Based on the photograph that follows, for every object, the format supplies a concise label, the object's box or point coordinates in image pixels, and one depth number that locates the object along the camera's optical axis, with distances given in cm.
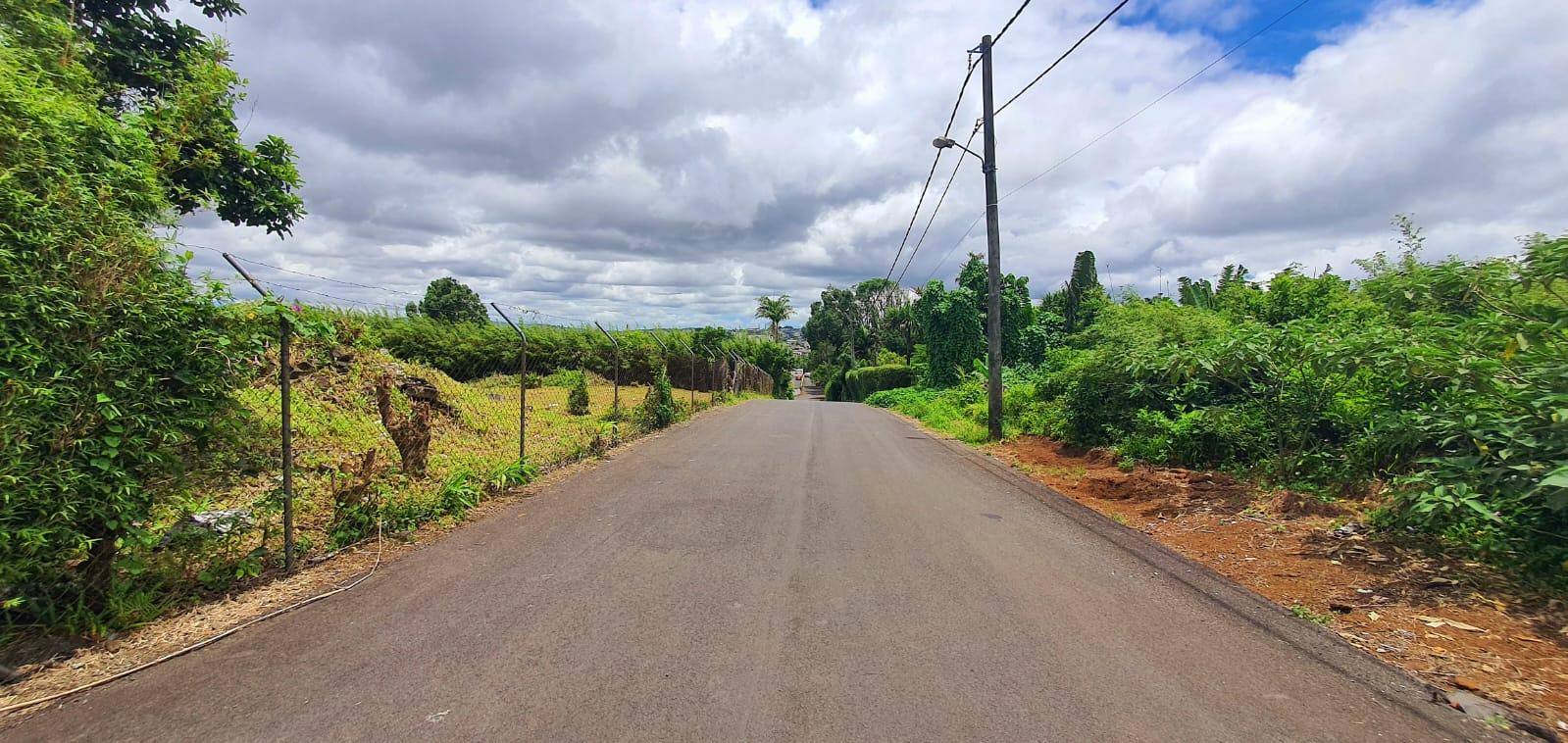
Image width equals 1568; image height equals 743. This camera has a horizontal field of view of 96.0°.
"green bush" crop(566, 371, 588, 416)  1611
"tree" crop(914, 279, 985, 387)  3067
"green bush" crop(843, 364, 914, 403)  4247
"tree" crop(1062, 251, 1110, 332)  3135
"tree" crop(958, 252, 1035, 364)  3112
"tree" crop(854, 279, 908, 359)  7200
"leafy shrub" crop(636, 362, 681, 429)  1522
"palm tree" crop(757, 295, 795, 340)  7744
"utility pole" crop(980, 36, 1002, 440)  1454
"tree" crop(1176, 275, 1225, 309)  1677
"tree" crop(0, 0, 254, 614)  326
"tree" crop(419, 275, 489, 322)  3369
